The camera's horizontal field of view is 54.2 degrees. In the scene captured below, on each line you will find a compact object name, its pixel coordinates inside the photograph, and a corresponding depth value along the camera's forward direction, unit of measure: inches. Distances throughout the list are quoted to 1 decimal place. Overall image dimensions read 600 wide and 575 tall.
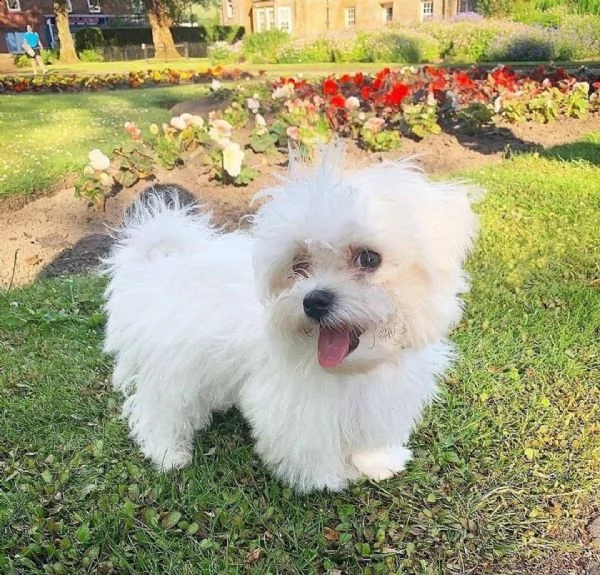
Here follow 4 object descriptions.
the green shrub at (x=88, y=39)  1416.1
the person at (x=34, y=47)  831.8
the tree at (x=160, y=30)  1279.5
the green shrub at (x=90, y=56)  1289.7
